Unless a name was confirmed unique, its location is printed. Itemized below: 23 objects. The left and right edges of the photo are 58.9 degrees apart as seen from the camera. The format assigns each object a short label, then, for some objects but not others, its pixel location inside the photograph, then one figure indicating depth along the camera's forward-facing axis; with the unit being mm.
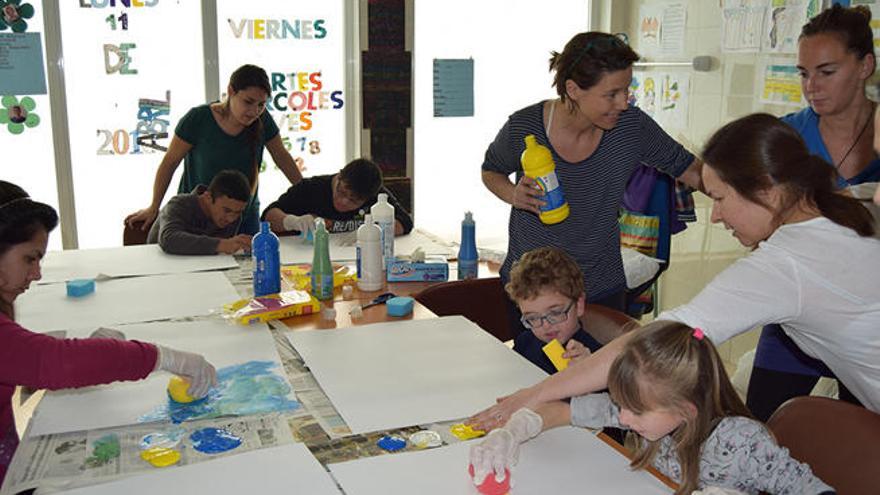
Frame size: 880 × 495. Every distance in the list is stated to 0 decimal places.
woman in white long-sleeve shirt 1312
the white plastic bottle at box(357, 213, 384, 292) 2392
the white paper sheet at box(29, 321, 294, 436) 1506
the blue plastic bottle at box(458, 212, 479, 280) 2637
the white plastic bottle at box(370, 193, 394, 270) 2602
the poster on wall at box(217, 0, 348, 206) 4070
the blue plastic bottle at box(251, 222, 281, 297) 2248
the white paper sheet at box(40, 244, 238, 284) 2596
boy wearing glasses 1943
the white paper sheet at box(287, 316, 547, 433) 1553
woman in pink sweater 1435
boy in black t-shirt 3037
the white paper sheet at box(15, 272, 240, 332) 2123
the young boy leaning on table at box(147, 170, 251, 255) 2824
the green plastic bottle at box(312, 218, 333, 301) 2311
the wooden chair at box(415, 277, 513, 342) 2430
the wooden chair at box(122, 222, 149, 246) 3275
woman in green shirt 3270
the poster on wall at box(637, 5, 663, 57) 4219
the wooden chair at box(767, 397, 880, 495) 1278
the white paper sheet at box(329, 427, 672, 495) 1257
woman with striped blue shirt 2105
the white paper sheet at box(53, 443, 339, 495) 1244
